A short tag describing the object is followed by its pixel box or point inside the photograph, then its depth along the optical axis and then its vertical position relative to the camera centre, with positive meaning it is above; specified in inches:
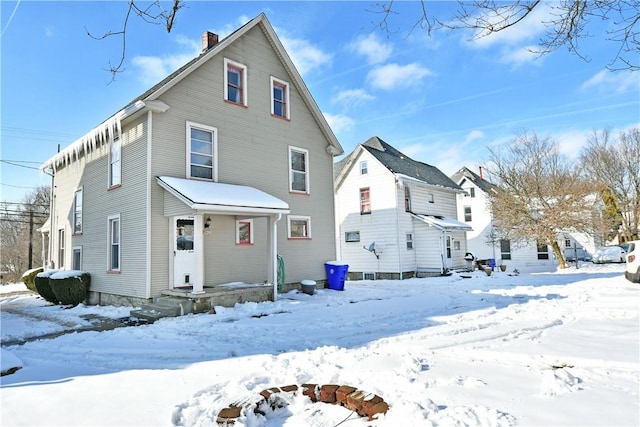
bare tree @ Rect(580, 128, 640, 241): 1080.2 +198.0
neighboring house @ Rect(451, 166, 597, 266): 1080.8 -3.6
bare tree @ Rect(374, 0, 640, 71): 142.3 +85.7
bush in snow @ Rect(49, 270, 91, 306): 458.6 -38.8
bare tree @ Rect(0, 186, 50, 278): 1243.8 +81.2
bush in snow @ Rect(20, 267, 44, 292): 622.2 -38.2
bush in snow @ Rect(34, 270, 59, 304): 481.4 -42.0
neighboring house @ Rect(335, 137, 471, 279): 781.9 +53.9
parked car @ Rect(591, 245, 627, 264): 971.9 -44.0
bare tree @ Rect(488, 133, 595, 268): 798.5 +102.6
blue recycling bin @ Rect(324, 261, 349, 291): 536.4 -39.7
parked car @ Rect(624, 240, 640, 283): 407.8 -28.2
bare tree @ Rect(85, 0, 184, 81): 147.2 +94.3
